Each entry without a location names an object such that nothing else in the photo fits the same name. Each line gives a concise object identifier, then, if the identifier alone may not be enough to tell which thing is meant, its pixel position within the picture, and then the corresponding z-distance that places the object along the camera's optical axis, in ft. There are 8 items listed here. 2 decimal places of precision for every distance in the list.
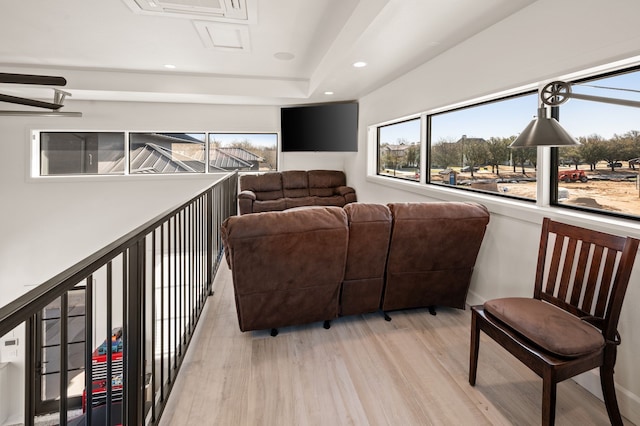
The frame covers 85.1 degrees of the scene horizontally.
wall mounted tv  19.85
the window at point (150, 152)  19.70
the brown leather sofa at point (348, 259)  6.87
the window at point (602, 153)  6.32
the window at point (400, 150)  14.90
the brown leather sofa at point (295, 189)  19.97
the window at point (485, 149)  8.91
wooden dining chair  4.68
